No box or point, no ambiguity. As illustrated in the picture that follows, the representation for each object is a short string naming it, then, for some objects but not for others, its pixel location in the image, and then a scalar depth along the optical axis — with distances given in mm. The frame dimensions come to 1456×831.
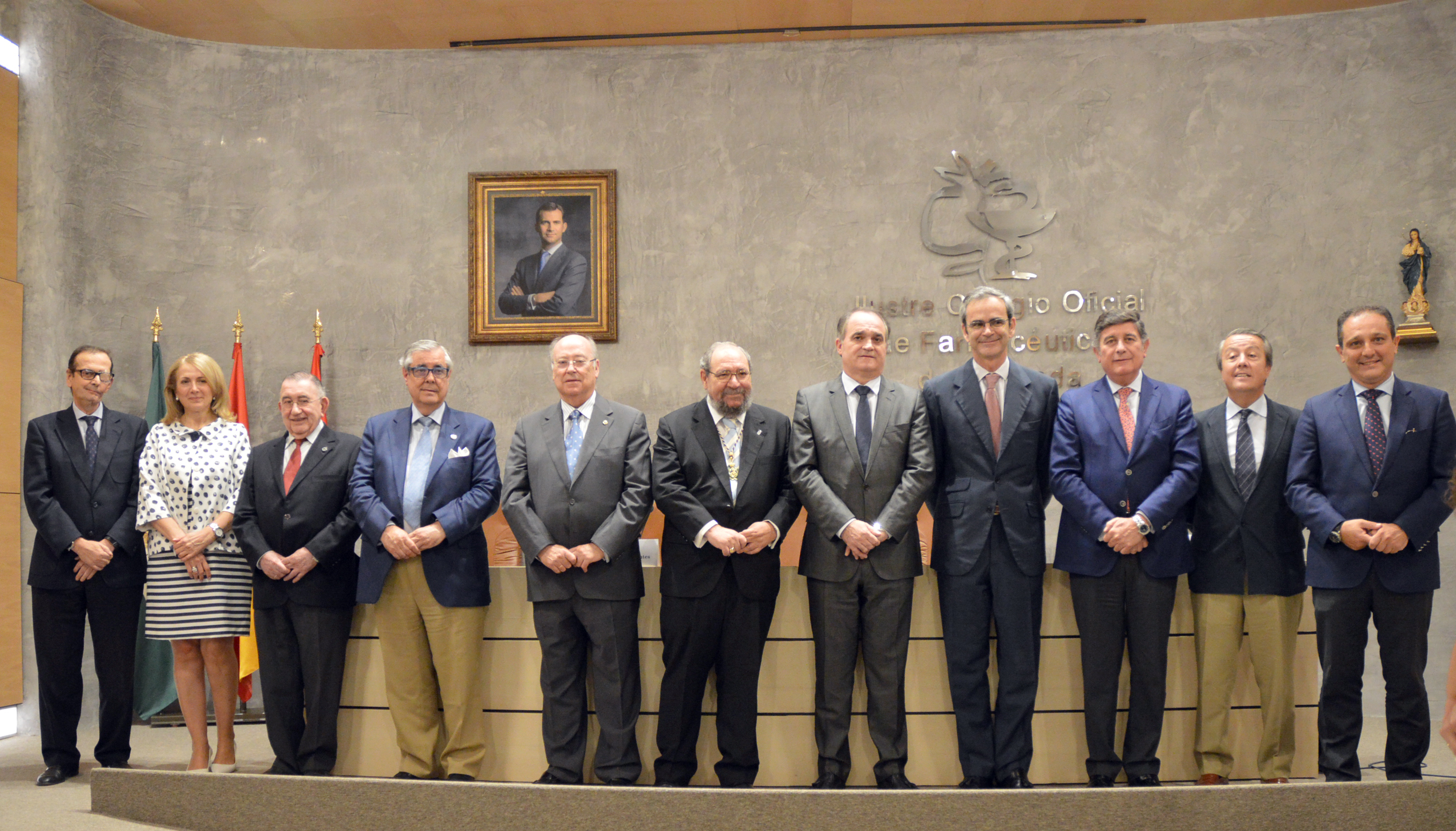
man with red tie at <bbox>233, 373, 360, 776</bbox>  3650
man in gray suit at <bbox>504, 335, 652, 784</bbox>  3447
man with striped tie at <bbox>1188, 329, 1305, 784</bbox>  3377
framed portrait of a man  6219
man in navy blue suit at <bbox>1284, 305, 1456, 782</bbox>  3248
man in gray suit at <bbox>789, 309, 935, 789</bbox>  3348
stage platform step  2877
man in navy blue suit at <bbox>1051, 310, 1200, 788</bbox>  3328
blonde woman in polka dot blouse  3812
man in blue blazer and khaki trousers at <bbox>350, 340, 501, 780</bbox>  3568
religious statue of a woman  5773
